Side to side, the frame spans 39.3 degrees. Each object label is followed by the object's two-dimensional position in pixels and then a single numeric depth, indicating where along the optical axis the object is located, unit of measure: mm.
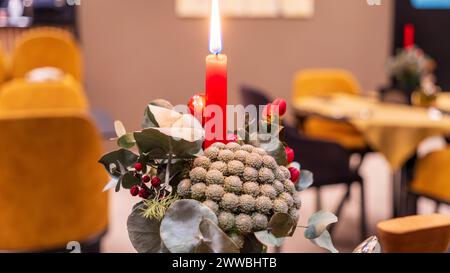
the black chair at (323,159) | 3154
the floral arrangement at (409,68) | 3531
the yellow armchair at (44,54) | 4777
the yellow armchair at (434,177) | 2900
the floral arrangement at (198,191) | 620
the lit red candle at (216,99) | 715
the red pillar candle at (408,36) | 3477
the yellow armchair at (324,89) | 4270
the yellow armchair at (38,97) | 2719
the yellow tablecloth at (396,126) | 3057
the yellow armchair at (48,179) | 2148
